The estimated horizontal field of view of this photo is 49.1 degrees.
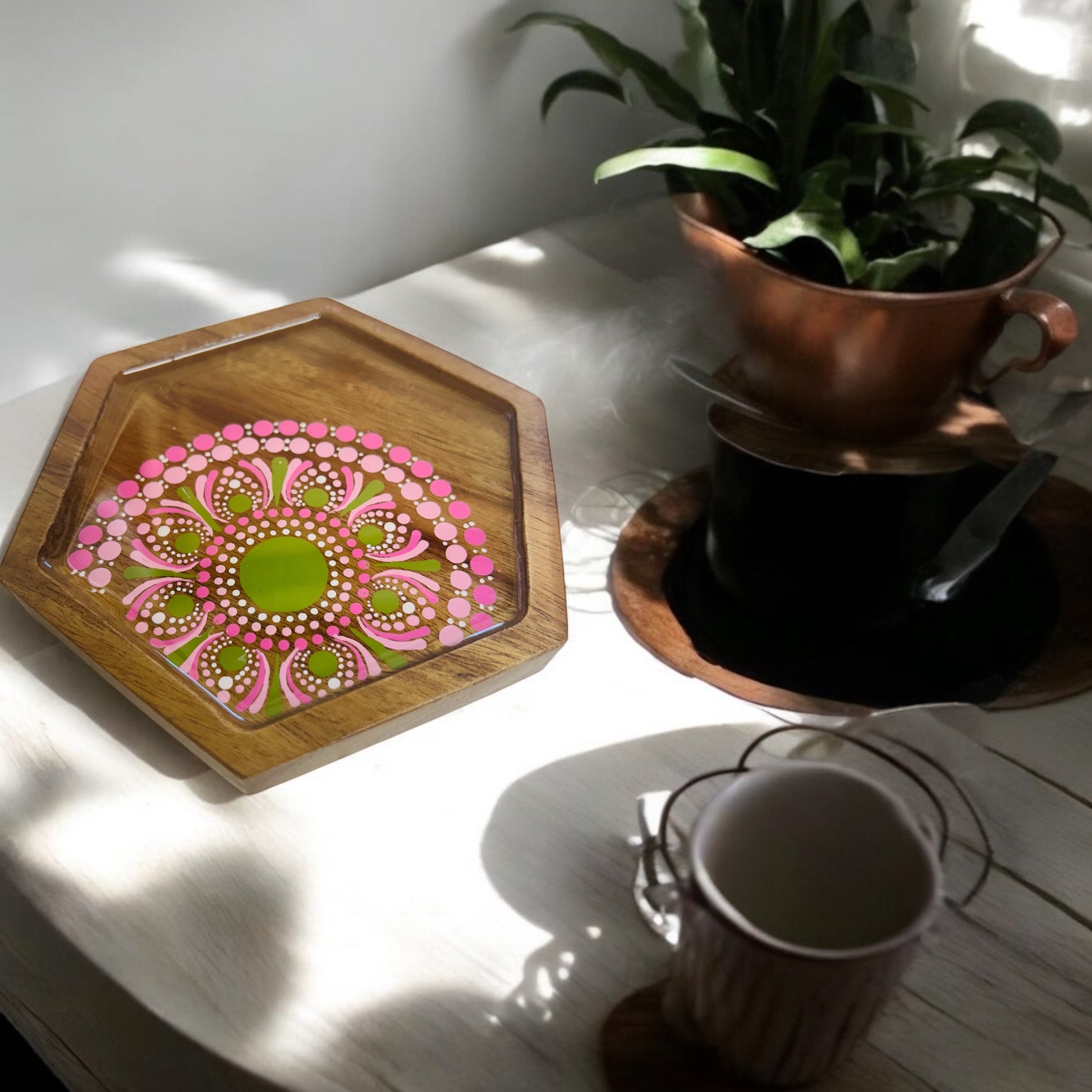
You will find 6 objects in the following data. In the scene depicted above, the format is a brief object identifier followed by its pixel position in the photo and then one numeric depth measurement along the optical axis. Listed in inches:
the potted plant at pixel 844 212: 24.4
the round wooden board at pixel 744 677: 24.5
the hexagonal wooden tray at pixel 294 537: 23.2
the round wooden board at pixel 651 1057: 17.8
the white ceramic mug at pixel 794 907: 15.1
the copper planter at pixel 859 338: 24.1
